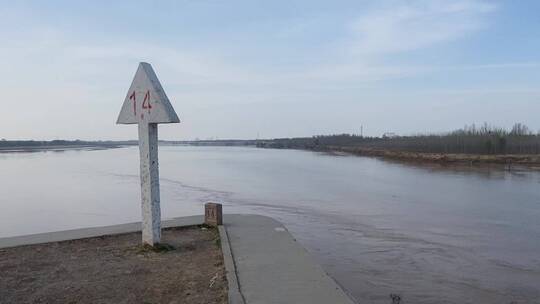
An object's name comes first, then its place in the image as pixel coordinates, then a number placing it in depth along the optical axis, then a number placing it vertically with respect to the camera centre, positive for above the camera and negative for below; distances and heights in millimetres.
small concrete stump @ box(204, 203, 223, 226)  10523 -1434
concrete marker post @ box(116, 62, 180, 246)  8172 +264
